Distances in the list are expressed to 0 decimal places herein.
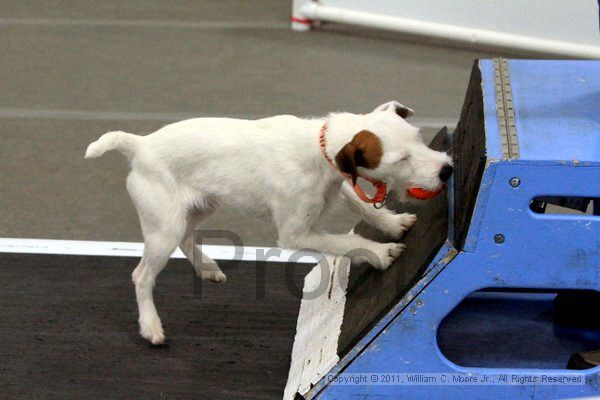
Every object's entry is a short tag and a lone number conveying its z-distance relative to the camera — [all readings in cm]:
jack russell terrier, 437
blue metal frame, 405
